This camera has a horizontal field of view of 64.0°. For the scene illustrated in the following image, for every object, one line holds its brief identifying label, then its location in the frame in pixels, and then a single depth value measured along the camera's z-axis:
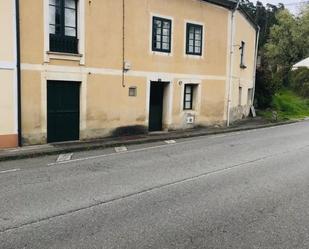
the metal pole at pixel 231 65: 12.81
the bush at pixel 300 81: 23.93
